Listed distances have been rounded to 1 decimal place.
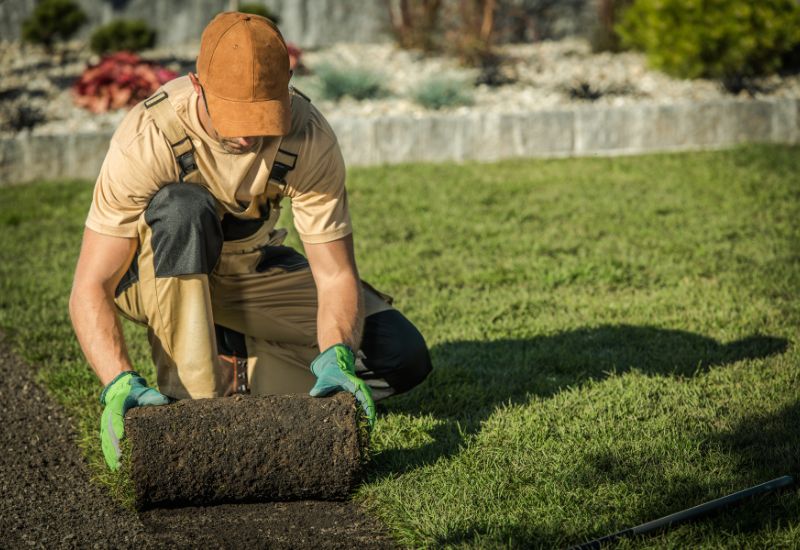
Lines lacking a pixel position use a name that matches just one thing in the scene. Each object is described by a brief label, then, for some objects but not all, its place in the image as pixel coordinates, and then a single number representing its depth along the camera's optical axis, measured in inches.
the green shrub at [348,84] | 700.9
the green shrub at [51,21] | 823.8
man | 248.6
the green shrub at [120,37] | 803.1
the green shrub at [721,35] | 713.9
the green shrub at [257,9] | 824.4
